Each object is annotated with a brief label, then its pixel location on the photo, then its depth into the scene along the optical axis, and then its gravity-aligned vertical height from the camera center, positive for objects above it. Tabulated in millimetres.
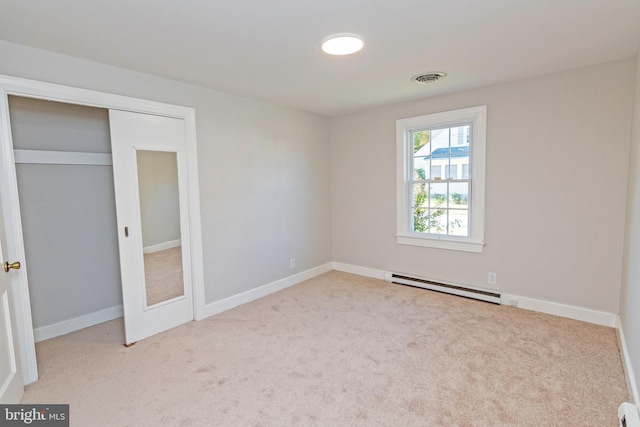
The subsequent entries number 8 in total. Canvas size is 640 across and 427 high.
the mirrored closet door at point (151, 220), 2723 -255
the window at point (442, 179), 3568 +84
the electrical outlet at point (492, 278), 3525 -1030
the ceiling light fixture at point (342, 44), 2143 +1013
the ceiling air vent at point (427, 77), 2932 +1030
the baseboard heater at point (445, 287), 3498 -1204
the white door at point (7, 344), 1860 -911
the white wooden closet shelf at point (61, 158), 2785 +345
